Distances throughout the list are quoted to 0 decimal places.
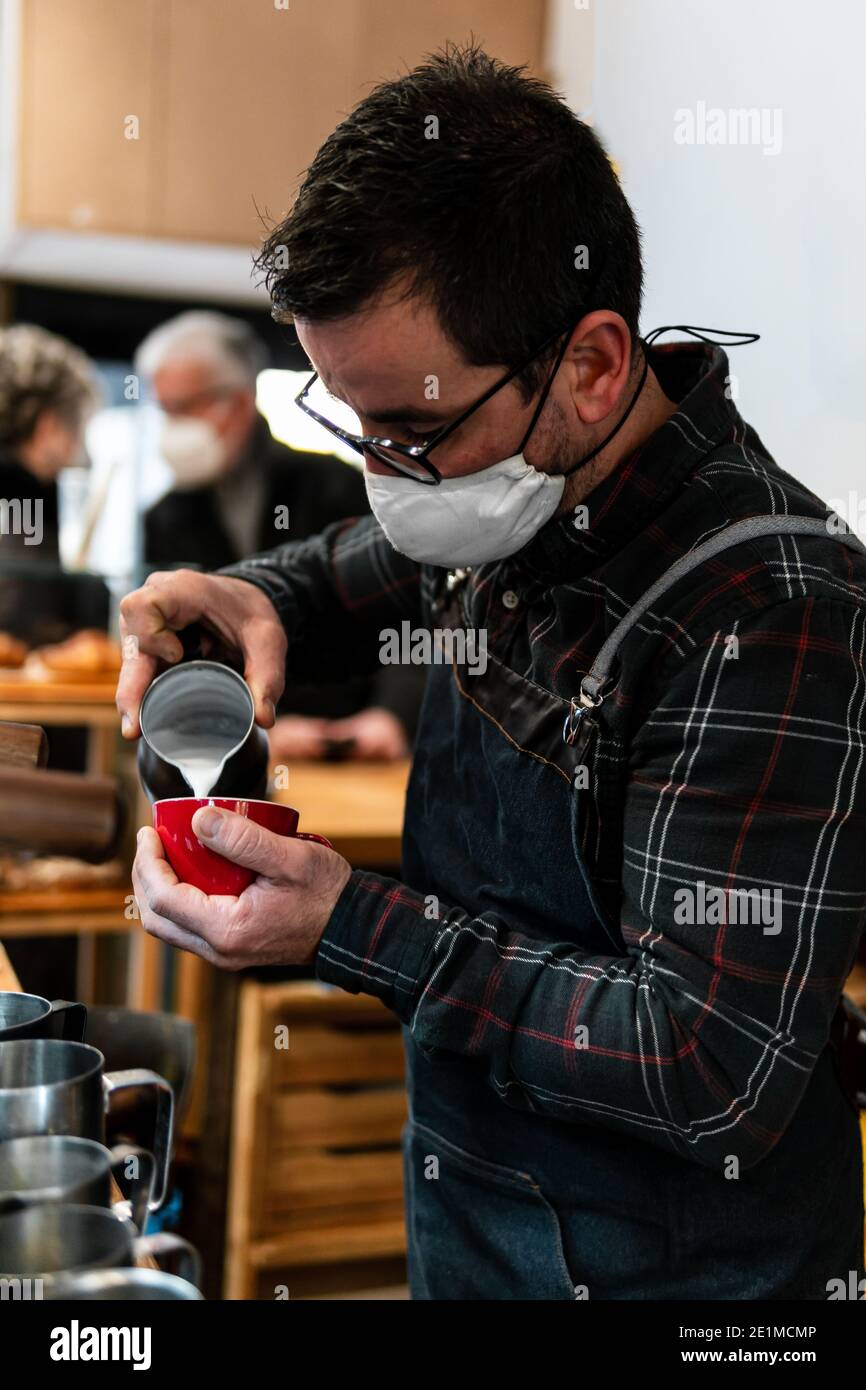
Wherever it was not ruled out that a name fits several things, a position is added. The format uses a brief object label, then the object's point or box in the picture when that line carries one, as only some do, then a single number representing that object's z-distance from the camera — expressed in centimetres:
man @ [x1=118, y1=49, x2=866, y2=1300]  77
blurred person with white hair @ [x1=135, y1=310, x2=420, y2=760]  256
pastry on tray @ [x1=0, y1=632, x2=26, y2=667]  229
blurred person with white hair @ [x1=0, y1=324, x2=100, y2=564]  277
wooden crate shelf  195
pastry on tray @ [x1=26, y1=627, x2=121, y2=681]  223
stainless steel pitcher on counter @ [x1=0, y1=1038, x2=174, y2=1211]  62
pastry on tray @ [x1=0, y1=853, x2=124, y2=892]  217
